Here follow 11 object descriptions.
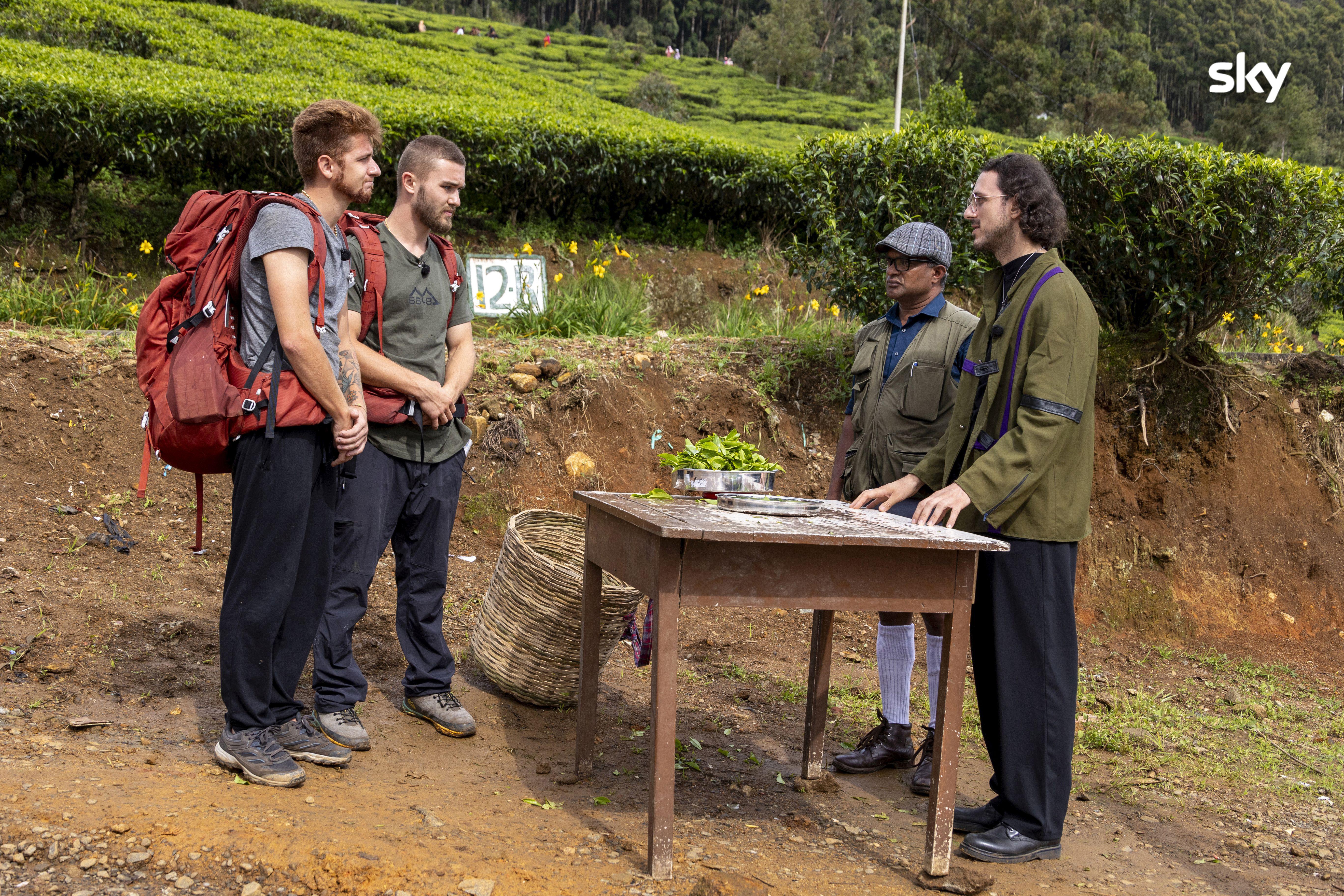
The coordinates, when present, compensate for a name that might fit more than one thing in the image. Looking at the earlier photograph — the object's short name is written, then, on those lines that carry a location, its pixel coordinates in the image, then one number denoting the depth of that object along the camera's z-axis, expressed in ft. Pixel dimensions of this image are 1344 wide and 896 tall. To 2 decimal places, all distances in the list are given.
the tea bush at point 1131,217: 21.75
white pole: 58.39
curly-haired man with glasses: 10.17
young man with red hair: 9.83
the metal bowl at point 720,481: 11.17
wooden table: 9.02
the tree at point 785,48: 135.54
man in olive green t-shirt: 11.90
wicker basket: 13.21
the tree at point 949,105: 82.17
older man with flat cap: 12.85
